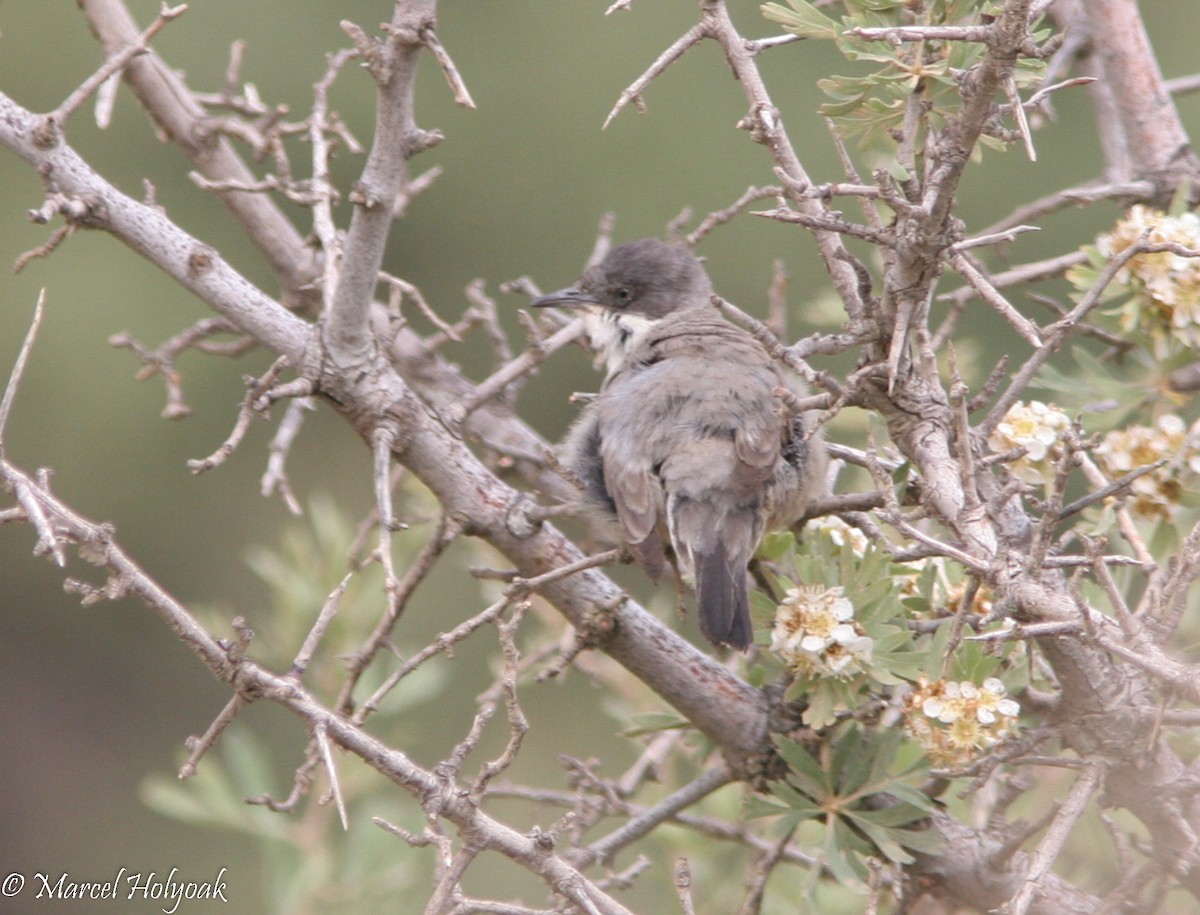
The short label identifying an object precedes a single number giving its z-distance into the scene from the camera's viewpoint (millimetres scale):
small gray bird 5574
